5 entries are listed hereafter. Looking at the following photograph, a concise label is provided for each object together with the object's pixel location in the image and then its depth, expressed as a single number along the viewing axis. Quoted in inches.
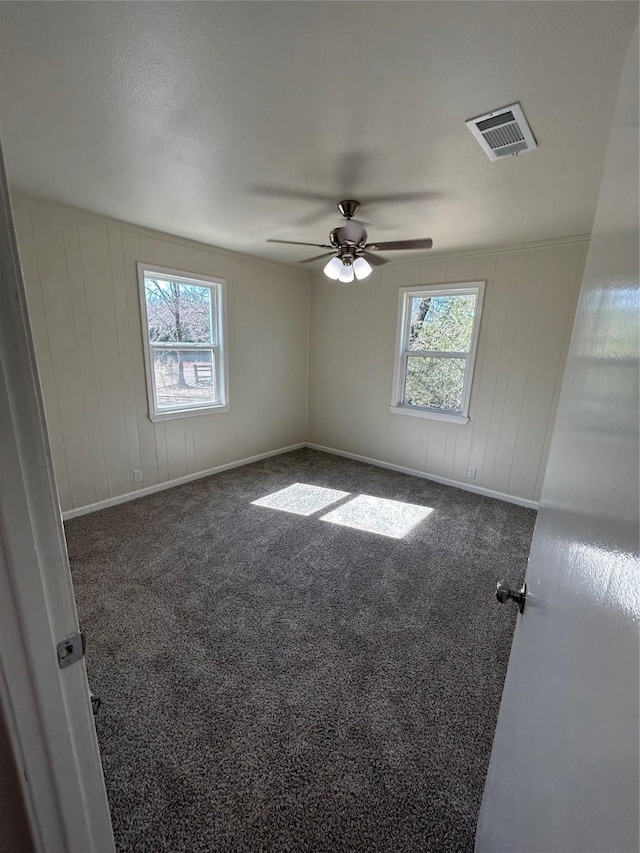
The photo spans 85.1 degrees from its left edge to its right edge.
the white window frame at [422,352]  139.3
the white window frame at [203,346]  126.3
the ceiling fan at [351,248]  89.7
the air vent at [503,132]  57.7
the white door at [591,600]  14.9
